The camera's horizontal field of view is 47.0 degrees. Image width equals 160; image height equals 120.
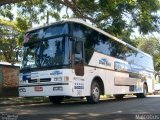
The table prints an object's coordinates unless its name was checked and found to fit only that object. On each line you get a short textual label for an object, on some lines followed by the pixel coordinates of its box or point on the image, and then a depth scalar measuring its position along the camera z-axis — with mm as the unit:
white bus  7305
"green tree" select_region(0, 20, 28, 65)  18032
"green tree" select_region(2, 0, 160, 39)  9547
